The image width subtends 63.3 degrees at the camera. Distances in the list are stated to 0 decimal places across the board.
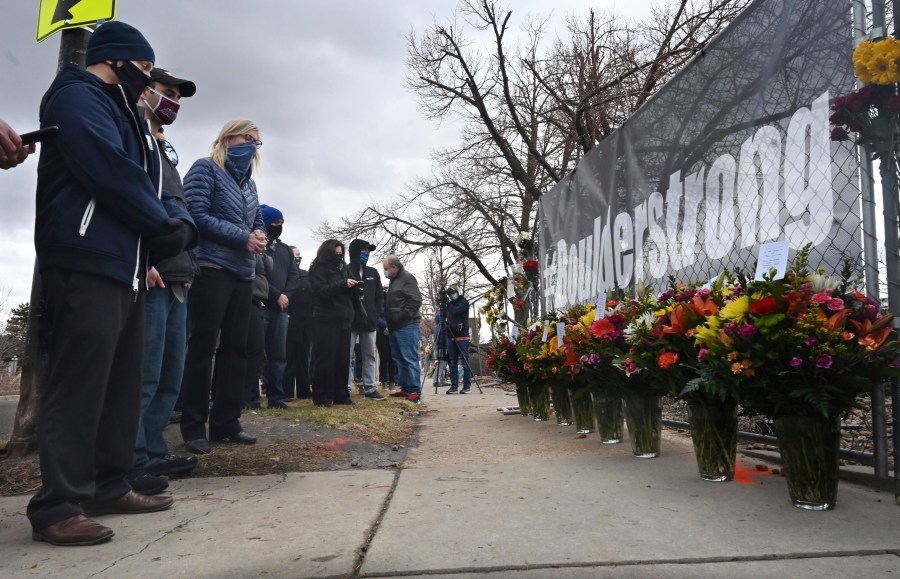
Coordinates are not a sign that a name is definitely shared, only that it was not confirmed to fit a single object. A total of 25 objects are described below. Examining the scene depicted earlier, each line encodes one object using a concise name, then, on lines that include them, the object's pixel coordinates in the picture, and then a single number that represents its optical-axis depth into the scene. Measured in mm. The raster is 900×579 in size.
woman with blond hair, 4258
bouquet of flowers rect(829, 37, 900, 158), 2666
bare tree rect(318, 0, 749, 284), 11766
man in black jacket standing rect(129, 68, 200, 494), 3486
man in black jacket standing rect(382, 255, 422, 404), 9203
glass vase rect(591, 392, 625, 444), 4641
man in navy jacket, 2541
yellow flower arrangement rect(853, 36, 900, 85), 2652
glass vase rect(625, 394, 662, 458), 4020
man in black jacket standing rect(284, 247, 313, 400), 8820
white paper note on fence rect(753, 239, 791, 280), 3029
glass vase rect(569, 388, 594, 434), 5254
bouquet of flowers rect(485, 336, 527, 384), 7066
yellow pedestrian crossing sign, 4172
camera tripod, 12802
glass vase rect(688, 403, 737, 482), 3271
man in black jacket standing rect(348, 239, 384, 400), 8289
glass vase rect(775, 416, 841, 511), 2664
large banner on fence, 3139
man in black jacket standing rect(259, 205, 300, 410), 7375
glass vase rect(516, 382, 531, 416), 7191
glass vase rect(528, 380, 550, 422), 6535
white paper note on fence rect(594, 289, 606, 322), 4714
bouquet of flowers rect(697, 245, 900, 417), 2576
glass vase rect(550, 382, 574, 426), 5902
